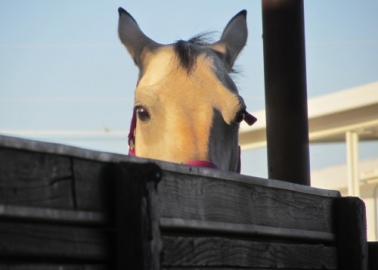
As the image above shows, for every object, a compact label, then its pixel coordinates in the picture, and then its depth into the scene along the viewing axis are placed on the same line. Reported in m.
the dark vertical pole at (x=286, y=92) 11.51
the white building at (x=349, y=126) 26.81
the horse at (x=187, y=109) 10.87
